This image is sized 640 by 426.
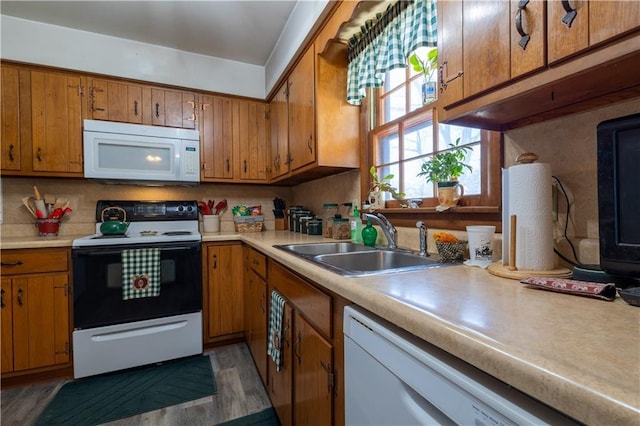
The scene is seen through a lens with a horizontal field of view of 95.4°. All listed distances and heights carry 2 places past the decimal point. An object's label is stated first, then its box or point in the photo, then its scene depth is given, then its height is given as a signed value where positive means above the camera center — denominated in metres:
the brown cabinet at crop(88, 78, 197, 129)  2.37 +0.95
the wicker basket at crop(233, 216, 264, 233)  2.80 -0.10
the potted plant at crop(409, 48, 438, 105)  1.44 +0.71
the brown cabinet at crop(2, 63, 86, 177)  2.15 +0.72
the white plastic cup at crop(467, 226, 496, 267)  1.02 -0.12
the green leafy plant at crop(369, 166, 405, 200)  1.70 +0.16
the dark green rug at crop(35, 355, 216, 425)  1.62 -1.11
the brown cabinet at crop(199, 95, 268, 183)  2.73 +0.72
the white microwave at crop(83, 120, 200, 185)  2.29 +0.51
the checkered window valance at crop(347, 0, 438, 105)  1.33 +0.87
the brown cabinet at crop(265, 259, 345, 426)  0.92 -0.53
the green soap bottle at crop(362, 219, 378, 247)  1.70 -0.14
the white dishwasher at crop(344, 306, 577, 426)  0.41 -0.31
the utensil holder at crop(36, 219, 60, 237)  2.33 -0.09
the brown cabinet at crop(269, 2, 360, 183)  1.88 +0.65
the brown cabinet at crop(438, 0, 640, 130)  0.56 +0.34
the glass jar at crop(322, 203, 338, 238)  2.12 -0.05
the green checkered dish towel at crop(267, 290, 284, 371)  1.38 -0.57
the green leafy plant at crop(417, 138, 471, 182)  1.30 +0.21
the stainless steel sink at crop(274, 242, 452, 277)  1.28 -0.22
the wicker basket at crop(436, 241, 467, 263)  1.11 -0.16
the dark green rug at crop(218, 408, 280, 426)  1.53 -1.11
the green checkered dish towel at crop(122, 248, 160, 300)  2.04 -0.41
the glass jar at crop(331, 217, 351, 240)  2.00 -0.12
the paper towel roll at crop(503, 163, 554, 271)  0.85 -0.03
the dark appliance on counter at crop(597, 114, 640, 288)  0.67 +0.02
